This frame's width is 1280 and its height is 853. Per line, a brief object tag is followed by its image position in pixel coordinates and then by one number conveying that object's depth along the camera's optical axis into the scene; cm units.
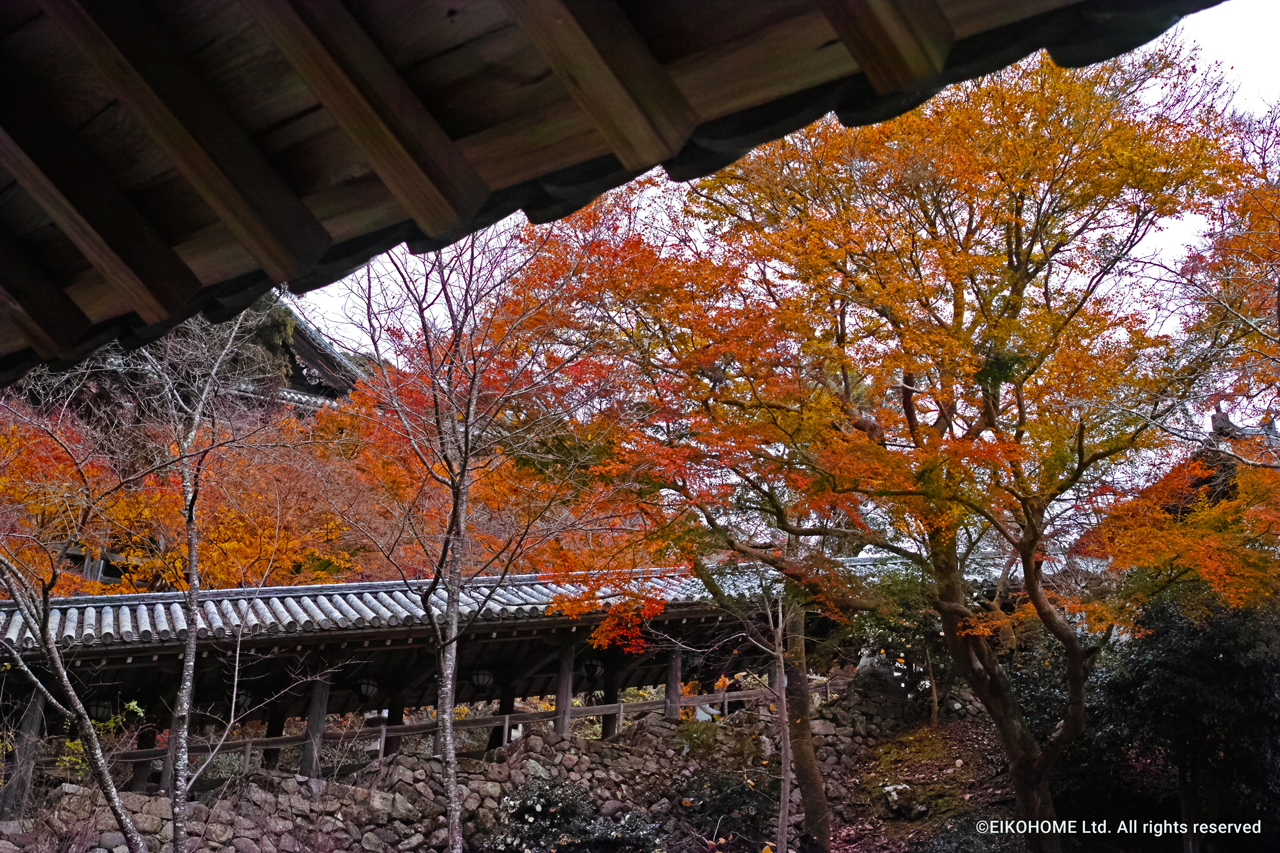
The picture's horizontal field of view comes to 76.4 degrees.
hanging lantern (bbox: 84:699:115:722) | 905
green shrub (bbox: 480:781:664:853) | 1034
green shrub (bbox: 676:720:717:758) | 1280
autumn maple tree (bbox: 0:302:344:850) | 649
